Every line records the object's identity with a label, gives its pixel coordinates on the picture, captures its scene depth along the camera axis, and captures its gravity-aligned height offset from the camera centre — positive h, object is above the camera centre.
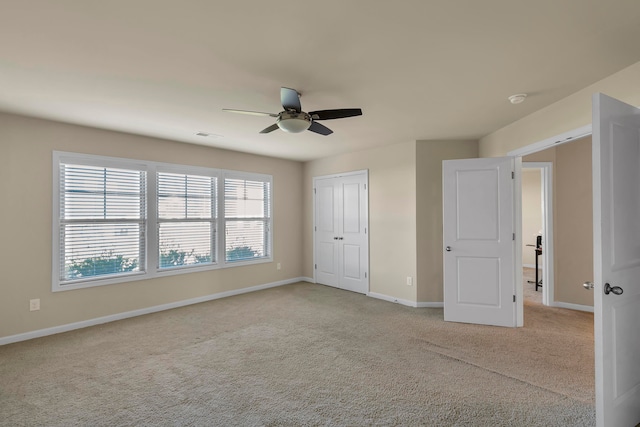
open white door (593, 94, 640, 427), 1.83 -0.27
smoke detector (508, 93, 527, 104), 2.97 +1.11
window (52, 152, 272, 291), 3.93 -0.02
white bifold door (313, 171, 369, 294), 5.60 -0.28
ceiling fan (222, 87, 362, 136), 2.62 +0.87
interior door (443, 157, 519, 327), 3.92 -0.32
